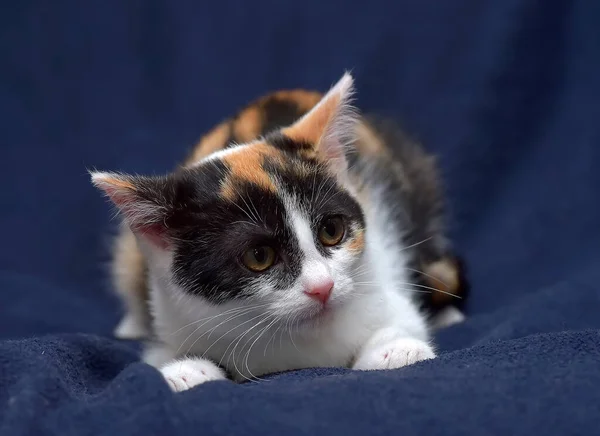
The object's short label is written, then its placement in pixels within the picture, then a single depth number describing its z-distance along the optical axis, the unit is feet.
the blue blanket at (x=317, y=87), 1.88
